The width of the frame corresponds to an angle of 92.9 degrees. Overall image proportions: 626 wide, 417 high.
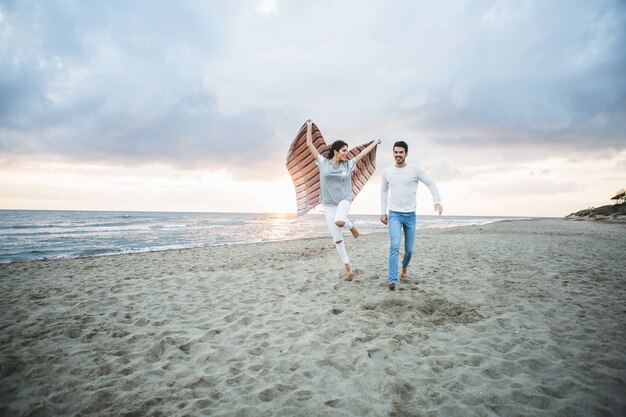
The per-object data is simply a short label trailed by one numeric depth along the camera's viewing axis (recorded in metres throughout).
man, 5.12
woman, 5.17
